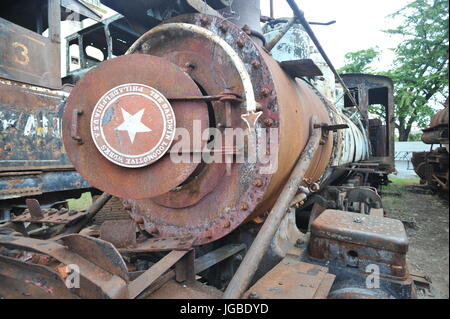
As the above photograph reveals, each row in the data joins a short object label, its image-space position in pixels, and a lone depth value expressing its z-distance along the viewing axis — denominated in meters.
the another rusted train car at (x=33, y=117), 3.81
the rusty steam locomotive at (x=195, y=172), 1.38
